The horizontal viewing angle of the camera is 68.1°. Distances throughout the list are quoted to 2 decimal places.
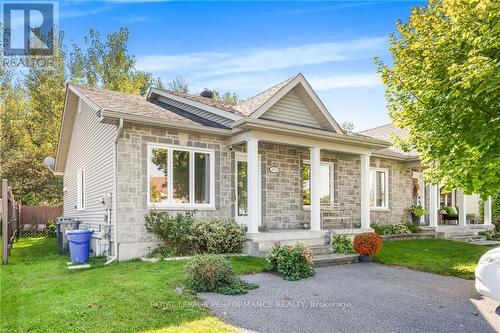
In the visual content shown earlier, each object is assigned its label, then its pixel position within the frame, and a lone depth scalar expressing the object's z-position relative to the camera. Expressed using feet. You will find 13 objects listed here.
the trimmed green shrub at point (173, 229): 30.73
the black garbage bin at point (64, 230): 38.73
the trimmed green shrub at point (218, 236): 31.45
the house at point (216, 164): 31.63
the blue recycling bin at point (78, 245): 30.45
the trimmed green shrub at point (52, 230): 60.63
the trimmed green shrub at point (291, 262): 25.66
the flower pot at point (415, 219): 54.65
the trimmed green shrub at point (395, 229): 47.85
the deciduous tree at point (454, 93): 22.43
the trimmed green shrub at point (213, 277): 21.12
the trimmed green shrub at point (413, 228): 50.49
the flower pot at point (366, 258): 32.83
